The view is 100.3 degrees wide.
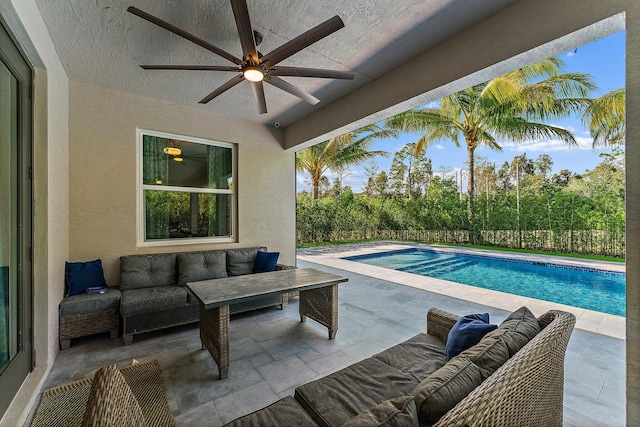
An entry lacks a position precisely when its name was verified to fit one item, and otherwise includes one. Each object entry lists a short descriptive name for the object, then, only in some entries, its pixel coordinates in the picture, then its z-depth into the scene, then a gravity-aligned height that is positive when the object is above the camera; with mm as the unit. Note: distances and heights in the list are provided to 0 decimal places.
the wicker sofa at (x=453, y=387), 839 -677
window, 3992 +415
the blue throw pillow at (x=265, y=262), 4133 -735
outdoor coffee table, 2334 -743
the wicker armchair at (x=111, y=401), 747 -939
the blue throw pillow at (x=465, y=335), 1572 -734
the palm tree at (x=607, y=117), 6218 +2384
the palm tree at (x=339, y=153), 9630 +2372
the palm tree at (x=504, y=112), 6480 +2977
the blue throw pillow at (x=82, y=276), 3045 -706
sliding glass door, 1839 -36
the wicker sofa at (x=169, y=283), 2977 -901
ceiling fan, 1793 +1277
